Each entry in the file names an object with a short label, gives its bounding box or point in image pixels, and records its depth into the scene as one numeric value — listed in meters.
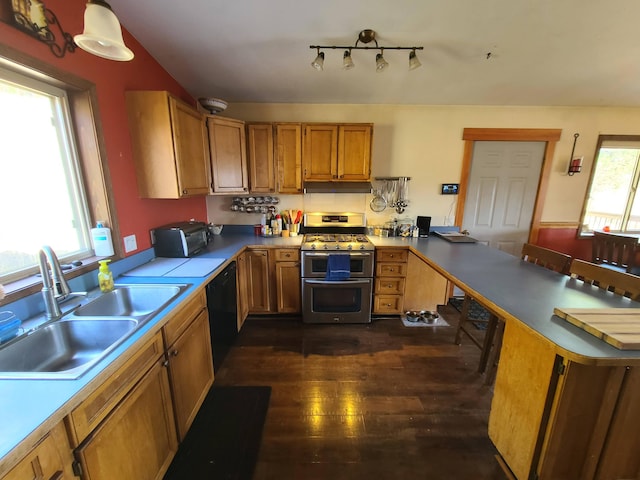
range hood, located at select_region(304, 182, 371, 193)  3.00
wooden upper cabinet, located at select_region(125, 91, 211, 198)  1.92
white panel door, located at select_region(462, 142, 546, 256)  3.23
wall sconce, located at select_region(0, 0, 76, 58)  1.16
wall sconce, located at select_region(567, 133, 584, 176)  3.17
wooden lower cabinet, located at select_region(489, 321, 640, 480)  1.09
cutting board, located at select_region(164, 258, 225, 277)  1.82
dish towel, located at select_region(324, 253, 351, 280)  2.70
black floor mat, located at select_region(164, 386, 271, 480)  1.42
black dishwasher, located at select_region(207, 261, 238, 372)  1.92
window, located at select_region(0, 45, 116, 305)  1.29
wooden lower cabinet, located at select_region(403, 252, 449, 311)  2.97
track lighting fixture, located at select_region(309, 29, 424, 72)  1.82
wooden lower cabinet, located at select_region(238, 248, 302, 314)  2.83
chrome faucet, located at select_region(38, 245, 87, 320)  1.20
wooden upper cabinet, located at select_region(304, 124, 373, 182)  2.90
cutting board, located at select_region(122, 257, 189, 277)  1.81
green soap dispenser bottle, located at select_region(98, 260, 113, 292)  1.53
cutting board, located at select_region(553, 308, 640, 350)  0.99
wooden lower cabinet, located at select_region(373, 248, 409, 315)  2.84
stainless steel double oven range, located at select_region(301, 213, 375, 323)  2.75
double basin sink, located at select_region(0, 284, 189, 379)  1.00
